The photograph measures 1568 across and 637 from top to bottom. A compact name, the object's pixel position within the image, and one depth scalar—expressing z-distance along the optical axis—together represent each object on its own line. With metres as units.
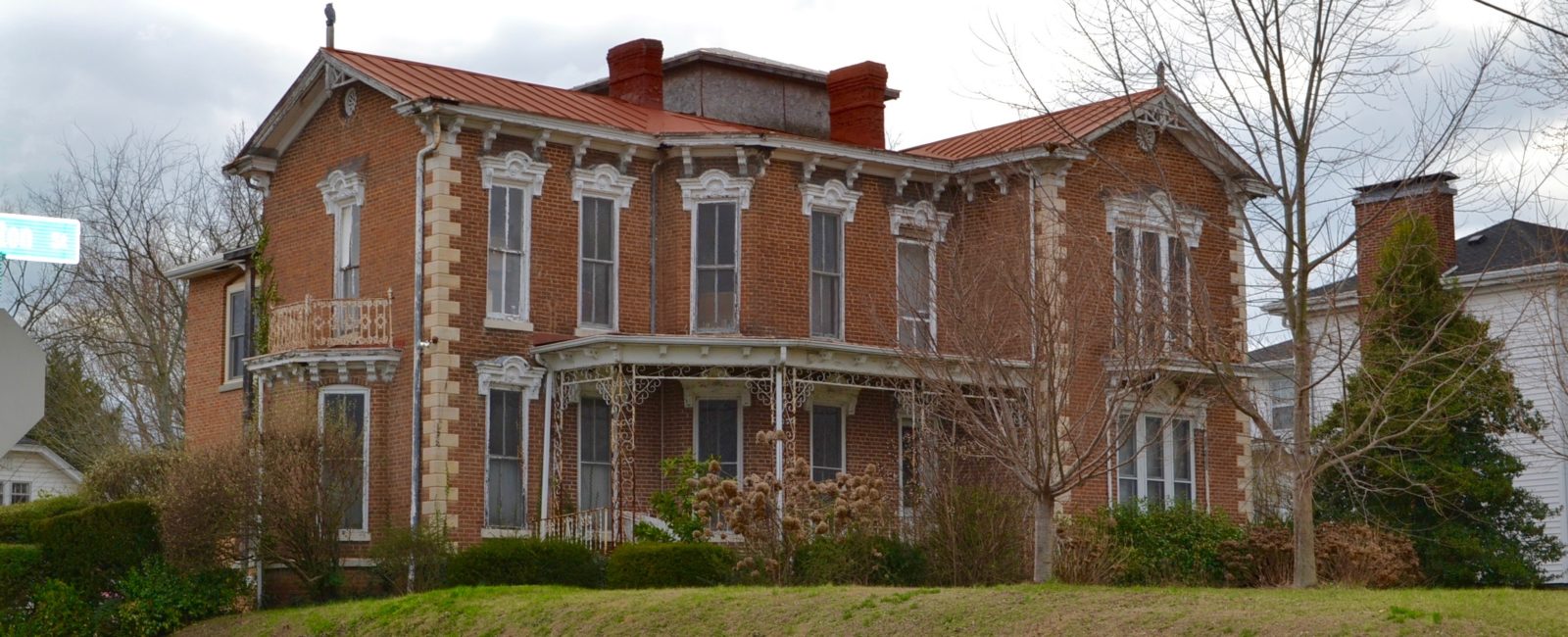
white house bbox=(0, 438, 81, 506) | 45.94
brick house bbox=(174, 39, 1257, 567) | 25.02
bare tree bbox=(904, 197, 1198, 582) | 19.02
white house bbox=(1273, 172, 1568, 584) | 22.00
